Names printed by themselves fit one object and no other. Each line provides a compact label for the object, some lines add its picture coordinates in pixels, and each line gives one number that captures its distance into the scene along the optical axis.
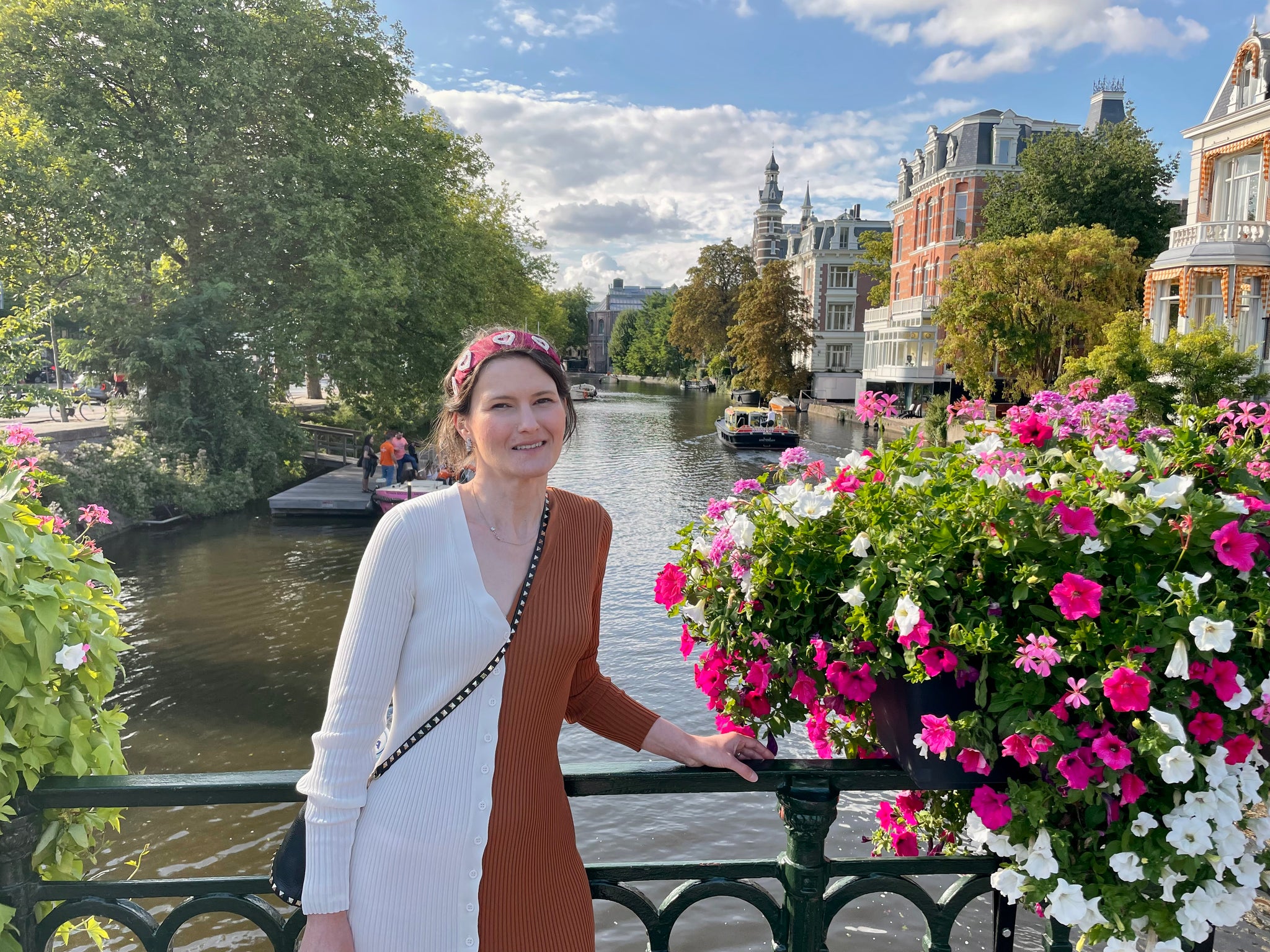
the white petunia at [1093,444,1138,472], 1.64
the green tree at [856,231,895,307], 54.17
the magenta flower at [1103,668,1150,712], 1.47
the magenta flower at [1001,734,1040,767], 1.57
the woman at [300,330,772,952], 1.56
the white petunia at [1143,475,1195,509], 1.57
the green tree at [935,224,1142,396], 26.69
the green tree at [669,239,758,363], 60.12
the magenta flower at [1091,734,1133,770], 1.52
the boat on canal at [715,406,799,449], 33.12
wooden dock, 19.36
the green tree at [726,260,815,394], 49.81
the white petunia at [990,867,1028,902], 1.65
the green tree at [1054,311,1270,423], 18.58
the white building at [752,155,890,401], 61.59
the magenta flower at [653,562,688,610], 2.02
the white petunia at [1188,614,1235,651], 1.46
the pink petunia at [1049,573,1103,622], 1.51
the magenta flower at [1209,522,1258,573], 1.53
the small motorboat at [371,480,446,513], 18.38
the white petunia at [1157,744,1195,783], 1.48
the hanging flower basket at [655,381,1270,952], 1.54
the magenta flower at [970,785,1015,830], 1.67
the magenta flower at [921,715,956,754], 1.63
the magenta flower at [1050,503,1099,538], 1.57
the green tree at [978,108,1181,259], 32.44
